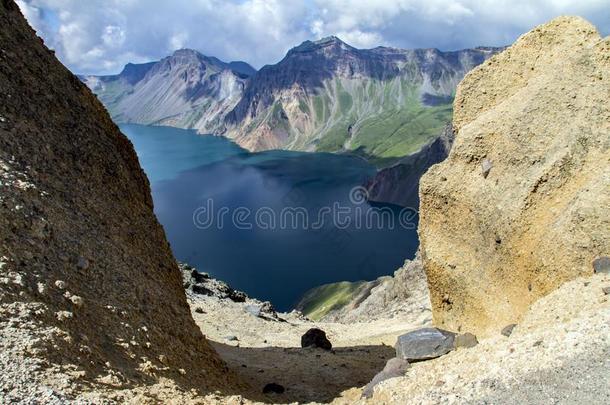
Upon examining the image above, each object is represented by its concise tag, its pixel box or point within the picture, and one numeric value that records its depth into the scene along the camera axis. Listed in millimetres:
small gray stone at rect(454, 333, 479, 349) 17562
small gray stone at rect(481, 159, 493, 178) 22797
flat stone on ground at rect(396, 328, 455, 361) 17469
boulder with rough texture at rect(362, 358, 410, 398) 14969
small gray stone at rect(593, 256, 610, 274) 15855
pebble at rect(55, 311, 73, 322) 13180
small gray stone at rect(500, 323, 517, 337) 15500
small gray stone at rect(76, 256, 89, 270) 15055
